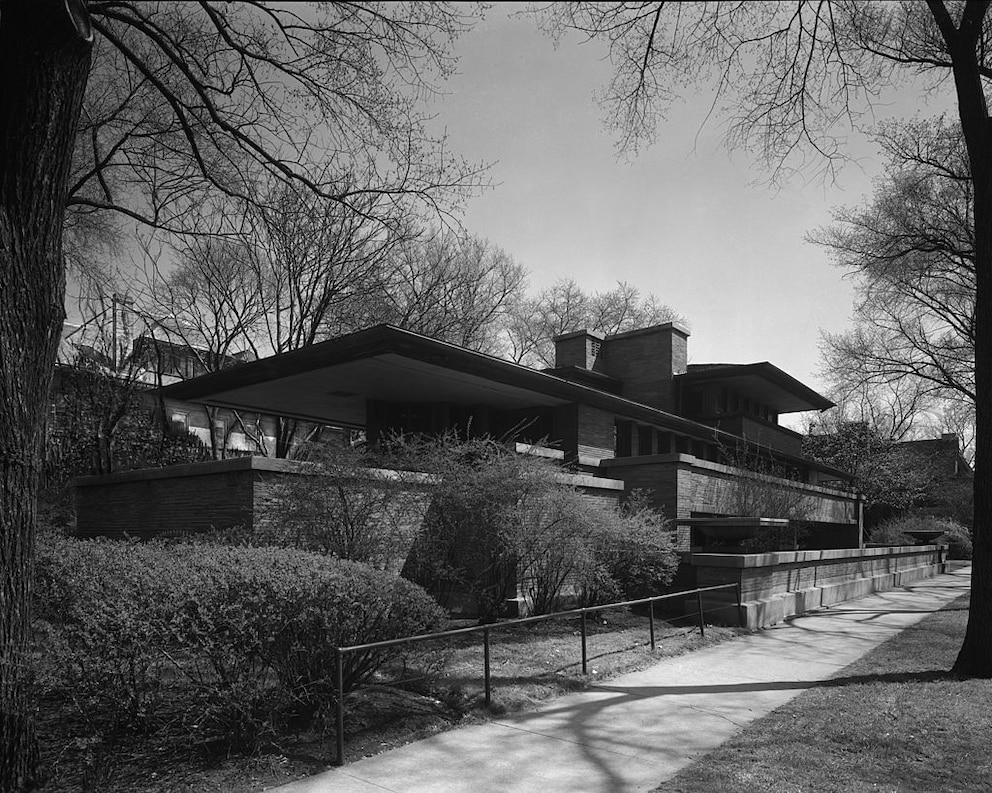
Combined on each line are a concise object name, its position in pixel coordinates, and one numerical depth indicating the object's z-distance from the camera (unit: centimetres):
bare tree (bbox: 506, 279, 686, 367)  4419
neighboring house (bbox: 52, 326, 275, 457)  2277
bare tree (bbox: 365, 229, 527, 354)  2850
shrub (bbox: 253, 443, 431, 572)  1115
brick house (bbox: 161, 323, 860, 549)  1650
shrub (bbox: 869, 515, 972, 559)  3591
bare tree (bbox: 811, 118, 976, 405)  2083
